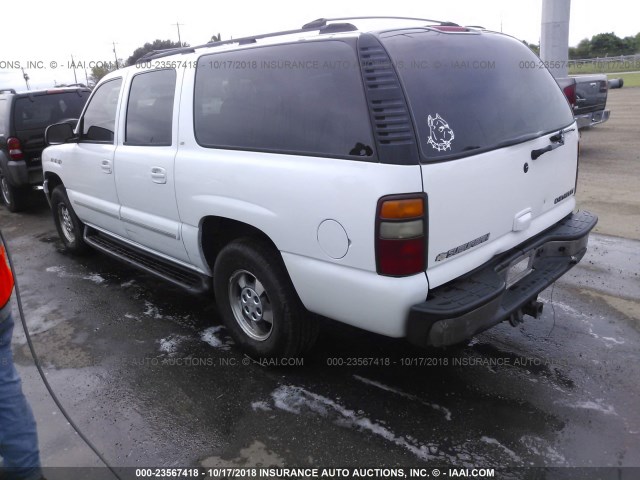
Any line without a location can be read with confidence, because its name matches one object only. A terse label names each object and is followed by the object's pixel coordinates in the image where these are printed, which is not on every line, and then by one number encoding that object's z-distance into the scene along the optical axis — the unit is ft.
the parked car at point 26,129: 26.71
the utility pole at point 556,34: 36.49
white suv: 8.52
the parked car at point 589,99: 34.09
